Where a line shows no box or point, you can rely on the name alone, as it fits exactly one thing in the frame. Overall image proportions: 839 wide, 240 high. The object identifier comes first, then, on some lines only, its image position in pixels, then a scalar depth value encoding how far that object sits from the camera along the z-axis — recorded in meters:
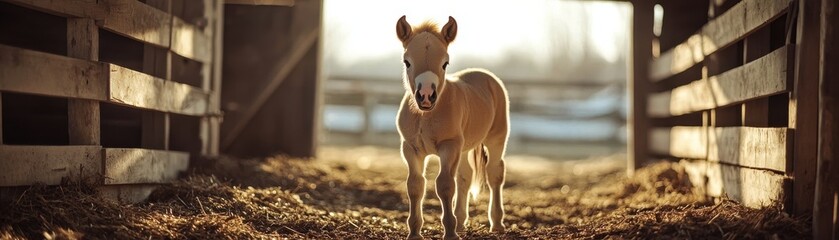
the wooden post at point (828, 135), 4.96
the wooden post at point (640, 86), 11.79
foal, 6.04
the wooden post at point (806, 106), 5.39
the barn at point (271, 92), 5.46
